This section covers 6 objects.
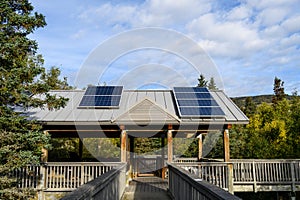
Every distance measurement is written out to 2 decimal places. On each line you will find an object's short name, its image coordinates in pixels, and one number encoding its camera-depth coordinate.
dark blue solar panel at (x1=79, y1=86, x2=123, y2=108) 13.60
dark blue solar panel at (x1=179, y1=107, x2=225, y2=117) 12.21
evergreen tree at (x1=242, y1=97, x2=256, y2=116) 54.34
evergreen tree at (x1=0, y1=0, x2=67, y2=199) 8.15
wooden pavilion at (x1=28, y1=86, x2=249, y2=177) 11.84
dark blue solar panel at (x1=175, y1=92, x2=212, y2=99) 14.33
